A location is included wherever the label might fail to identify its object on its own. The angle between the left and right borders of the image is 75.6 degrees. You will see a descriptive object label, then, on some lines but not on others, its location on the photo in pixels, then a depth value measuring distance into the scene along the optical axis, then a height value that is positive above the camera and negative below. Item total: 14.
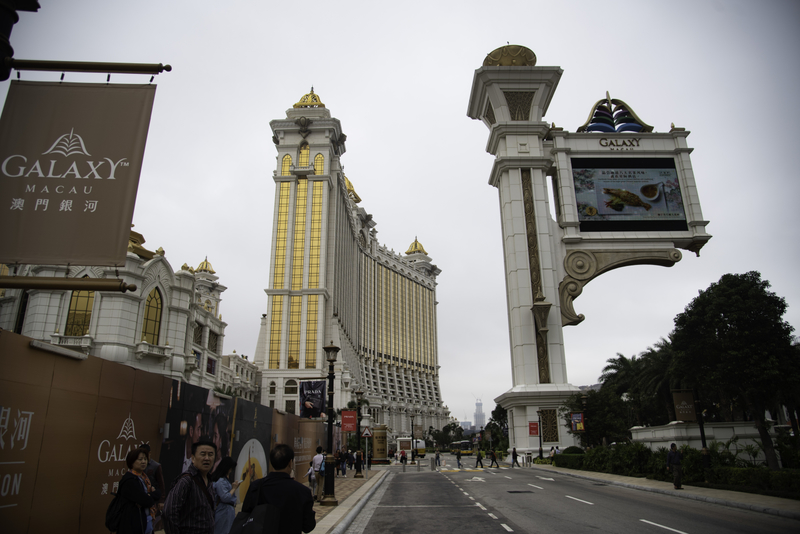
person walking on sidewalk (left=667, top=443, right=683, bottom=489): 17.38 -1.04
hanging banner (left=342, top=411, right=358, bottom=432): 25.08 +0.56
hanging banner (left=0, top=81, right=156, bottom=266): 5.11 +2.63
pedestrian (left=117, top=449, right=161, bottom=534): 5.23 -0.64
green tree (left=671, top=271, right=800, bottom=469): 23.66 +3.88
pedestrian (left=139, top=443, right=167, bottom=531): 7.36 -0.52
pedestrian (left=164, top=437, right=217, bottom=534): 4.99 -0.60
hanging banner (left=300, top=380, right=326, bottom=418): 41.84 +2.86
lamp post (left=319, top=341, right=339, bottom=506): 14.71 -1.29
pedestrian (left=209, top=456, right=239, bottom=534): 5.99 -0.68
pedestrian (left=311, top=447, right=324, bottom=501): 16.06 -1.06
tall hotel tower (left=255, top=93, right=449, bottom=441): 82.25 +28.08
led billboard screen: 41.22 +17.95
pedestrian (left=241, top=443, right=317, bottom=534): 4.27 -0.52
